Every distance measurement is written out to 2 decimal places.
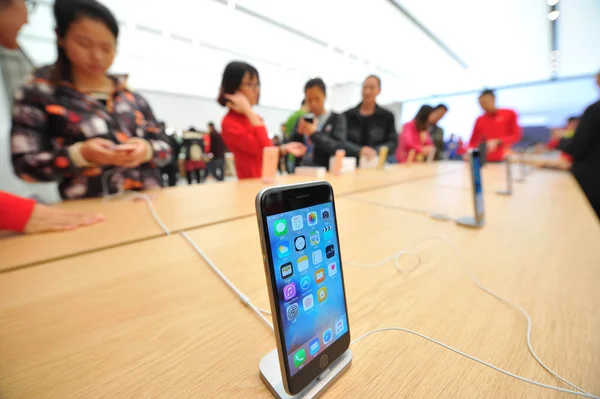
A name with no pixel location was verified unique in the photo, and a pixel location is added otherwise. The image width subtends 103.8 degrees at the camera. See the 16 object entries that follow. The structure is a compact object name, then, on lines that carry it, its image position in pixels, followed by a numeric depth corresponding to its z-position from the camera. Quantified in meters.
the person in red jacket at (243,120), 1.24
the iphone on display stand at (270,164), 1.09
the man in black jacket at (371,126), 2.17
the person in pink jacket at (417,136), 2.55
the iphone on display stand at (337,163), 1.46
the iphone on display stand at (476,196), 0.63
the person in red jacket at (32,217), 0.51
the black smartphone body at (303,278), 0.18
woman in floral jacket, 0.74
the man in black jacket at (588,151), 1.32
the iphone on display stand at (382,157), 1.84
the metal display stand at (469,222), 0.65
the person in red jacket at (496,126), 2.36
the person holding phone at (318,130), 1.63
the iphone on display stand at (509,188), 1.07
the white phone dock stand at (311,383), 0.20
